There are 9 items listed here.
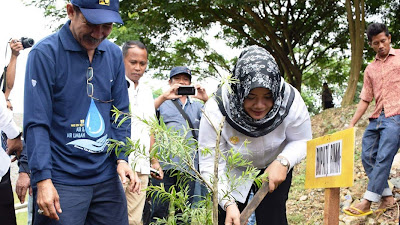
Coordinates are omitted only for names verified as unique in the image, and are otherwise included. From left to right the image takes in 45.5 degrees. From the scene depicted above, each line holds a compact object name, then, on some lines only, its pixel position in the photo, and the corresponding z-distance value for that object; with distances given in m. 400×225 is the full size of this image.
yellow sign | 2.55
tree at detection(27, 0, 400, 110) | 11.70
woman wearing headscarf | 2.57
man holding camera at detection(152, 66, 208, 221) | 4.05
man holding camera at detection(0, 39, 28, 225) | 2.92
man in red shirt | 4.52
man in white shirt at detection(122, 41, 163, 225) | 3.94
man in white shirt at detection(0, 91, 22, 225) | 2.91
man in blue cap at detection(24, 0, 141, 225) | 2.18
